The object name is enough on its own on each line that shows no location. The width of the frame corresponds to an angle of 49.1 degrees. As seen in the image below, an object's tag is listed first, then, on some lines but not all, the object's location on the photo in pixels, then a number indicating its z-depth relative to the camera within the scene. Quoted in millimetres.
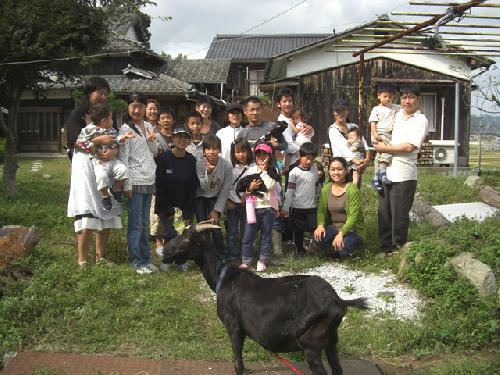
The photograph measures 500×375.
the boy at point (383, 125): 6790
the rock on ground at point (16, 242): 5840
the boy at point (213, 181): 6328
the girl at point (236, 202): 6531
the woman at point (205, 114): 7043
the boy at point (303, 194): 6980
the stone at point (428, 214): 8201
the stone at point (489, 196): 9719
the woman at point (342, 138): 7125
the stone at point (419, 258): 5810
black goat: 3619
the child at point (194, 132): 6621
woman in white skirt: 5898
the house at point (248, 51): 33594
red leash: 4062
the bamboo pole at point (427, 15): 6818
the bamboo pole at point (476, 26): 7098
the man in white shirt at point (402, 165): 6473
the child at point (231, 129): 6895
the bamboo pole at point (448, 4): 6223
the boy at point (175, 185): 6328
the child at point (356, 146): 7141
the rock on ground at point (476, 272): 4953
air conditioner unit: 17969
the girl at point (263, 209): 6508
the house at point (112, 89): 23516
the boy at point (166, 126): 6969
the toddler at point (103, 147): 5793
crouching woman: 6699
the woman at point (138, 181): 6191
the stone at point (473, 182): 11836
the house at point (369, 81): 19422
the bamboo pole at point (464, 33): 7186
